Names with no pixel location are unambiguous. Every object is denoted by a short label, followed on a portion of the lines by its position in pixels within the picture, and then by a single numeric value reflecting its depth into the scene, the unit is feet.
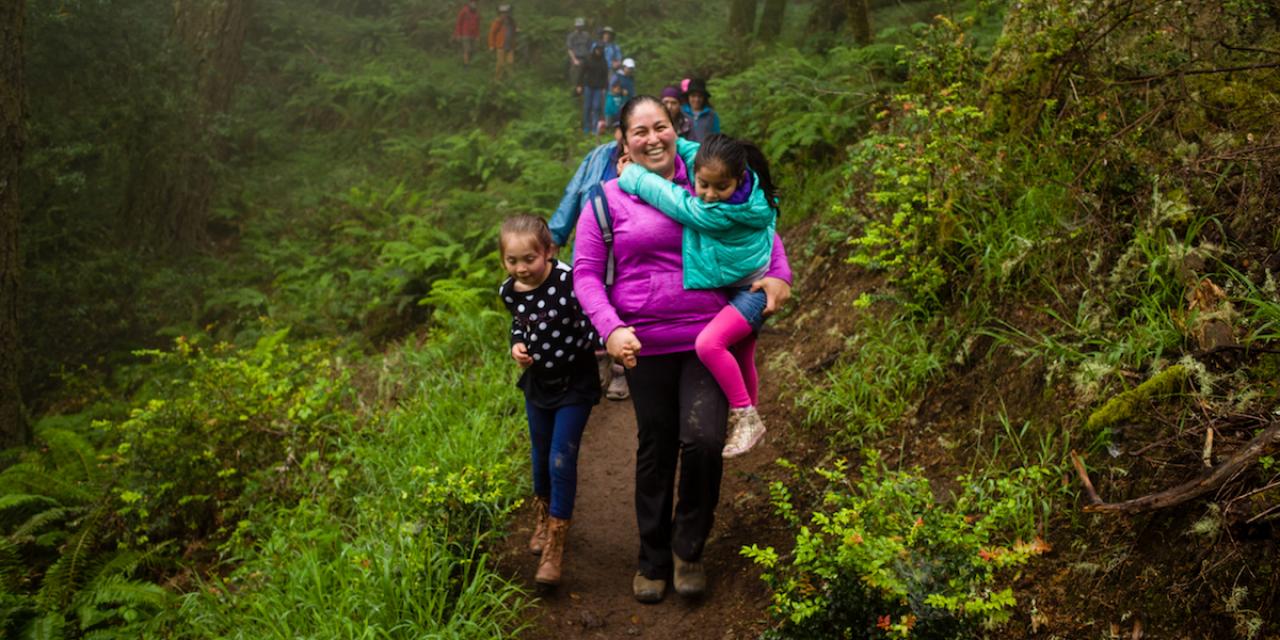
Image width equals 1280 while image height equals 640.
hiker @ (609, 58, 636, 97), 49.01
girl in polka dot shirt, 13.37
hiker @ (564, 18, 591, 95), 60.70
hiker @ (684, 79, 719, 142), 30.81
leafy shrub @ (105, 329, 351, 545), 19.84
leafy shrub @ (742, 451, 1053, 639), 9.77
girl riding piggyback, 11.45
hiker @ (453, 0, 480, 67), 70.03
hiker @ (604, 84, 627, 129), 48.60
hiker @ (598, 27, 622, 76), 54.90
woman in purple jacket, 12.12
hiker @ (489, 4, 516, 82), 66.69
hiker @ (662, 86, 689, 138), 22.53
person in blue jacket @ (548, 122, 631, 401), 17.38
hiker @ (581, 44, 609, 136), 53.44
